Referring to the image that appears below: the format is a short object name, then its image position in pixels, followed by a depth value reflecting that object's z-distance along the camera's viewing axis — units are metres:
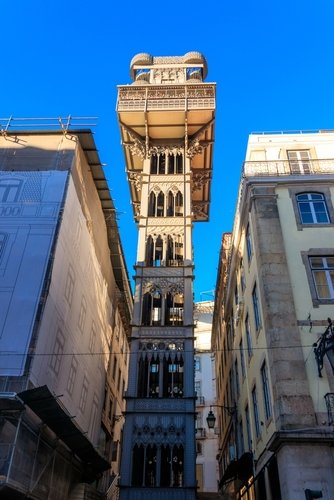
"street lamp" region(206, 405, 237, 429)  22.27
